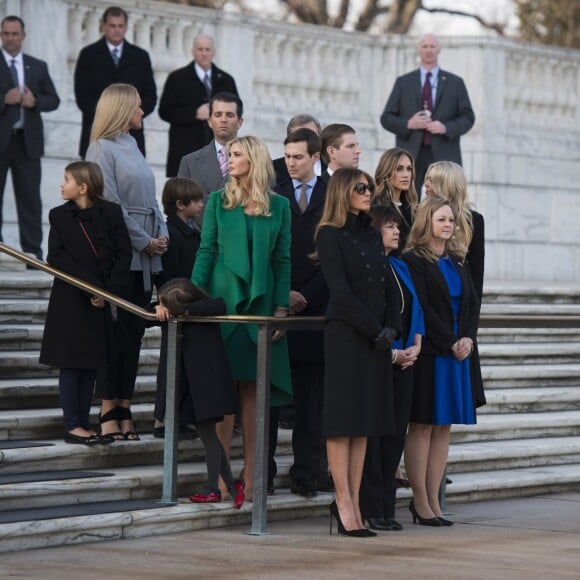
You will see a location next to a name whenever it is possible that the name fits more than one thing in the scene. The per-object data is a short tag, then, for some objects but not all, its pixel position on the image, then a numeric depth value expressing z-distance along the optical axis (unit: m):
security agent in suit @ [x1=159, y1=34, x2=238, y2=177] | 27.23
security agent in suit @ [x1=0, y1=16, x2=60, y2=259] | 27.37
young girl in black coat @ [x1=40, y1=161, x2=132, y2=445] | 19.19
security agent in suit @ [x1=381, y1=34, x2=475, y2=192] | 29.50
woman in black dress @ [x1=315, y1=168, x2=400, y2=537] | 17.92
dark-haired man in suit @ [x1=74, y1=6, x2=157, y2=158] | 26.83
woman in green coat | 18.86
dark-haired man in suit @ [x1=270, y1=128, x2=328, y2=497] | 19.59
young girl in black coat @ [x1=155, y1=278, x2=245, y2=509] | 18.45
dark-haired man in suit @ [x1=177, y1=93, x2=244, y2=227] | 20.84
